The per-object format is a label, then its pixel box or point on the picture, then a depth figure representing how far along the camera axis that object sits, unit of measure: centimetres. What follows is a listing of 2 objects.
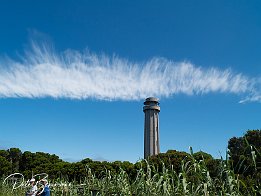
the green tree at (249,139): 1554
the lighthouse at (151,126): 2783
